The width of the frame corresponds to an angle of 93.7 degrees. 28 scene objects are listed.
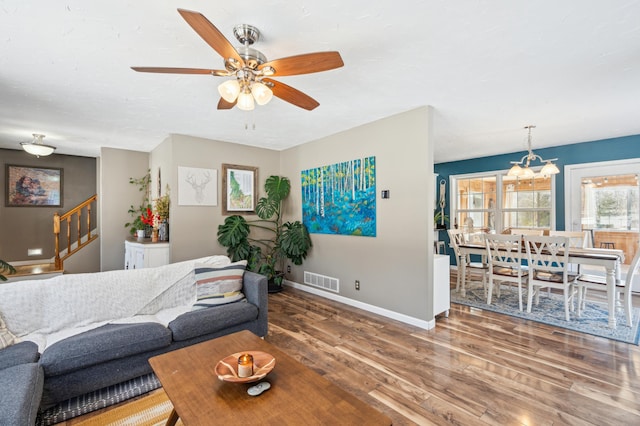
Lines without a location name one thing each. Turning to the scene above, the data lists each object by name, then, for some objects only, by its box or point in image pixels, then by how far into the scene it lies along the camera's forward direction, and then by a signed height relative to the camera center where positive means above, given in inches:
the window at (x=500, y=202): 219.1 +8.9
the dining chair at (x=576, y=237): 172.9 -14.1
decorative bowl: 56.3 -30.9
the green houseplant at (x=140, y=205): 211.2 +6.9
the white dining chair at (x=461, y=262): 175.2 -30.5
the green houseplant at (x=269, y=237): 182.7 -15.0
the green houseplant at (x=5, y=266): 105.3 -18.8
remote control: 54.5 -32.3
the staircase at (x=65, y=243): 170.4 -21.5
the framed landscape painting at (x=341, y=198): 156.6 +9.0
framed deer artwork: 172.7 +16.5
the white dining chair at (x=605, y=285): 127.0 -32.7
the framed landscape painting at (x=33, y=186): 219.1 +21.7
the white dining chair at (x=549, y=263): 136.7 -24.7
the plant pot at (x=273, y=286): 193.2 -47.2
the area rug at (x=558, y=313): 124.4 -49.2
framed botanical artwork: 189.9 +16.6
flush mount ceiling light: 167.9 +38.0
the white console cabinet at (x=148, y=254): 161.5 -21.8
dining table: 128.2 -21.7
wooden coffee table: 48.4 -32.9
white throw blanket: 86.7 -28.0
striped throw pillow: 109.2 -26.6
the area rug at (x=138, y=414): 72.2 -50.1
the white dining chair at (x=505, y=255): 150.7 -22.9
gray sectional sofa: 58.3 -35.6
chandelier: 166.1 +24.0
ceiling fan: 66.1 +34.5
